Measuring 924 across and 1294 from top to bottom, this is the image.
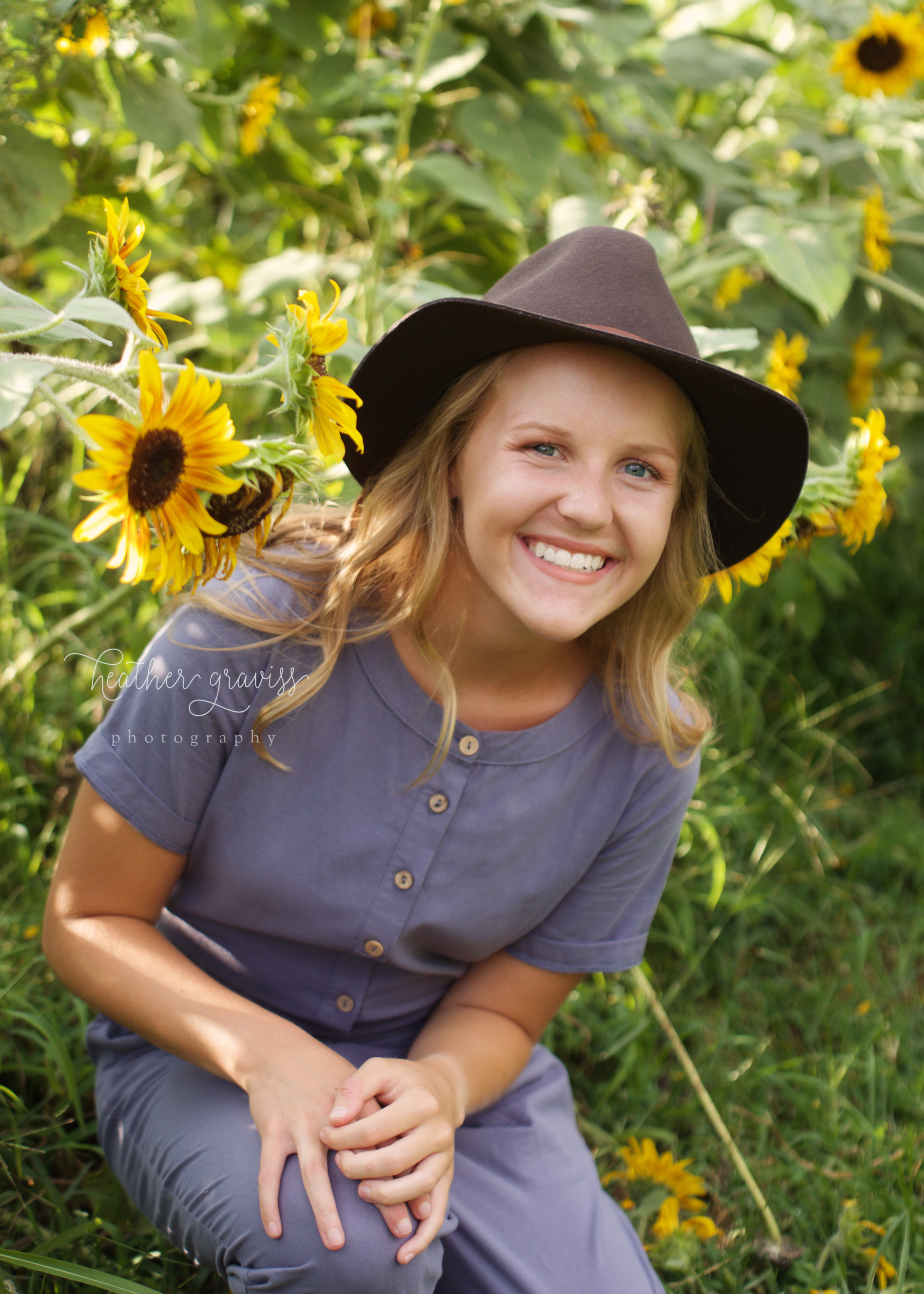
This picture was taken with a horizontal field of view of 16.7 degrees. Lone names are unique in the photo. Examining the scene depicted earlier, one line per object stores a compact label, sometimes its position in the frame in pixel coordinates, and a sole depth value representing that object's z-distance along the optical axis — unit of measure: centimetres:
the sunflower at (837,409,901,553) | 194
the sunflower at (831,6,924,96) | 257
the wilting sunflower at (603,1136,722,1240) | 207
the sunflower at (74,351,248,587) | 164
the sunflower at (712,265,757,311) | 254
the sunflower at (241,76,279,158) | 230
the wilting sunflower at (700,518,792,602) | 199
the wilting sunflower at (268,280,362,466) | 171
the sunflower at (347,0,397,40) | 244
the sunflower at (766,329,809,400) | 210
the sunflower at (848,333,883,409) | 262
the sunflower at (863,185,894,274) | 236
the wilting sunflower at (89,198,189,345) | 174
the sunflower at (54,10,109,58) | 199
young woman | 187
